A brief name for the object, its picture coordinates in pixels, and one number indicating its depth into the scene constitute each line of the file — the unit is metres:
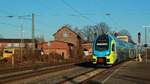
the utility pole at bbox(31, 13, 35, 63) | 59.59
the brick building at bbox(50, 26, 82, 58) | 91.25
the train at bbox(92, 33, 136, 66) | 35.62
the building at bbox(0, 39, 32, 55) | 131.25
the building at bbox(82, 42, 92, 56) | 123.46
